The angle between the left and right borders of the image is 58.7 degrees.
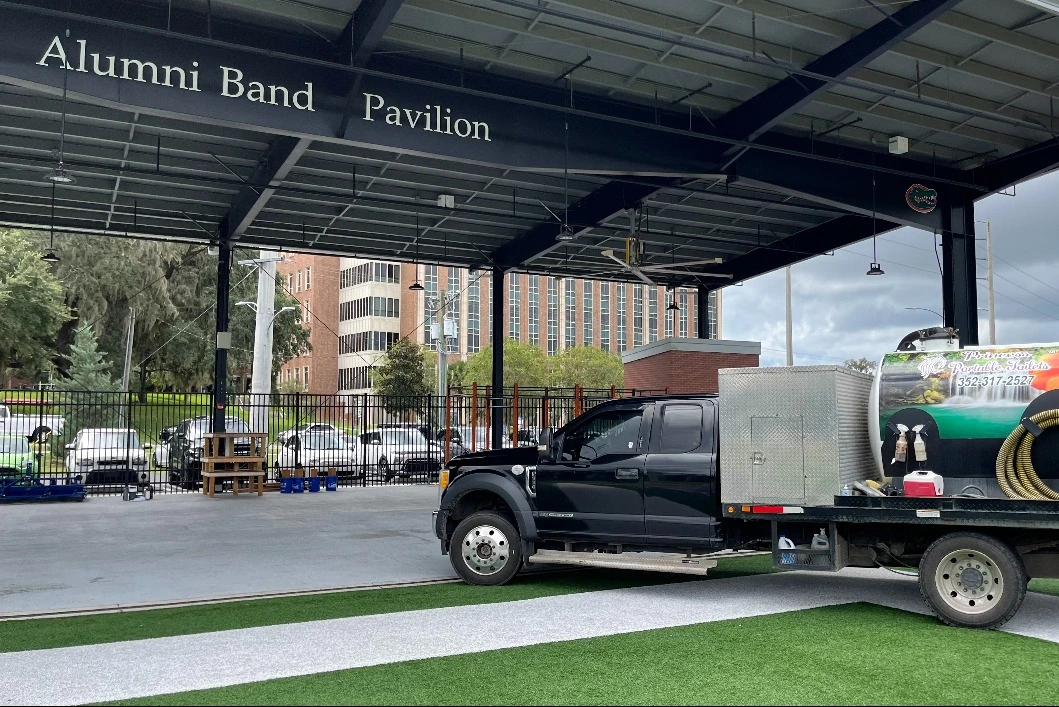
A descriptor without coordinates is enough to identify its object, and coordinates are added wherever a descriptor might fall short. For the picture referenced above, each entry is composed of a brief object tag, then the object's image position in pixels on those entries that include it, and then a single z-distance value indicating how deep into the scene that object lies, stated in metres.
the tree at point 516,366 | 74.94
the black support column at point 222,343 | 23.17
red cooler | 8.75
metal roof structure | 12.70
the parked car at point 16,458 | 22.16
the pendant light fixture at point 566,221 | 15.83
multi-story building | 87.44
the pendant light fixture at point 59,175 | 13.39
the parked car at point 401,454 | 27.69
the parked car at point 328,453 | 26.83
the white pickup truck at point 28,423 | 23.67
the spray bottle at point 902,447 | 9.17
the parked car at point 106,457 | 23.69
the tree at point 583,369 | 81.44
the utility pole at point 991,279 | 52.06
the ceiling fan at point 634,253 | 19.77
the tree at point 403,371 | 59.53
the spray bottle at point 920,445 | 9.06
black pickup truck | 8.45
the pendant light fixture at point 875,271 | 21.62
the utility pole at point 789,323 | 48.78
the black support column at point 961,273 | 20.19
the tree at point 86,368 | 41.62
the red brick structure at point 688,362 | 25.67
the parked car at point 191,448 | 24.36
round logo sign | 19.81
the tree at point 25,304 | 38.97
